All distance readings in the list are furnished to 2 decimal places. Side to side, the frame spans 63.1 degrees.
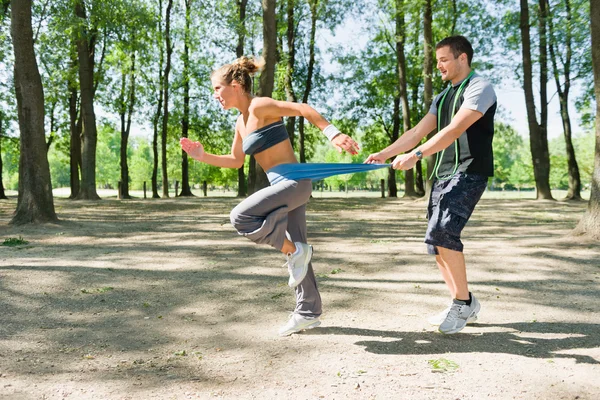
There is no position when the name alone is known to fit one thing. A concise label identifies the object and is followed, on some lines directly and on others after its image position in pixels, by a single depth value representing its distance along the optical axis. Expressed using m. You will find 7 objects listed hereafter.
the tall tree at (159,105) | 31.45
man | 3.57
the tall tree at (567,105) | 23.73
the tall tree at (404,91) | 24.27
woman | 3.62
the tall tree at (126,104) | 30.33
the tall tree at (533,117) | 19.23
